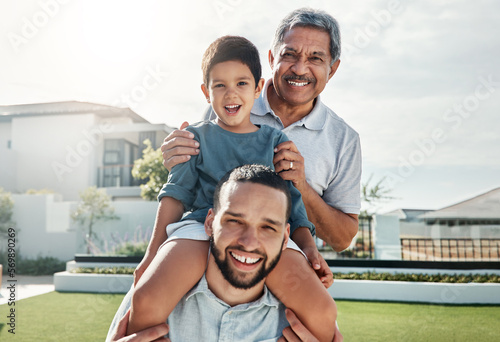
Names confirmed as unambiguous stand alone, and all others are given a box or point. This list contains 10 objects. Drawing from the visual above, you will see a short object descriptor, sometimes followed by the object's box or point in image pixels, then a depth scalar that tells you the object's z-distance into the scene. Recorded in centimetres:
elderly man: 239
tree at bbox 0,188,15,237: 1622
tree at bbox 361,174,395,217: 1594
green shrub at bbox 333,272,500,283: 940
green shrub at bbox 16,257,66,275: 1459
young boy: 165
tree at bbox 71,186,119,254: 1584
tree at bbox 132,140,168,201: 1661
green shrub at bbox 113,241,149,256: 1267
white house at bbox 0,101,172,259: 2047
